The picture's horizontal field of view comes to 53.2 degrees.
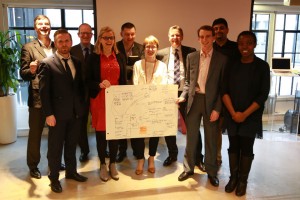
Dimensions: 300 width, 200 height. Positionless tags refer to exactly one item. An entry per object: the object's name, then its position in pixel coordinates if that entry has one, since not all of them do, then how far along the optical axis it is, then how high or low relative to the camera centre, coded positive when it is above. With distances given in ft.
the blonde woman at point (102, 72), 9.68 -0.58
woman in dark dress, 9.07 -1.37
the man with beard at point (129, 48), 11.23 +0.26
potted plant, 13.19 -1.33
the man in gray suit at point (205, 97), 9.50 -1.36
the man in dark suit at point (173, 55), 10.87 +0.00
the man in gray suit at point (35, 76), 10.09 -0.75
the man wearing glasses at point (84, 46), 11.28 +0.30
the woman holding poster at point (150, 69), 10.21 -0.48
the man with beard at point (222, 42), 10.52 +0.50
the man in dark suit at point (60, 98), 9.03 -1.37
